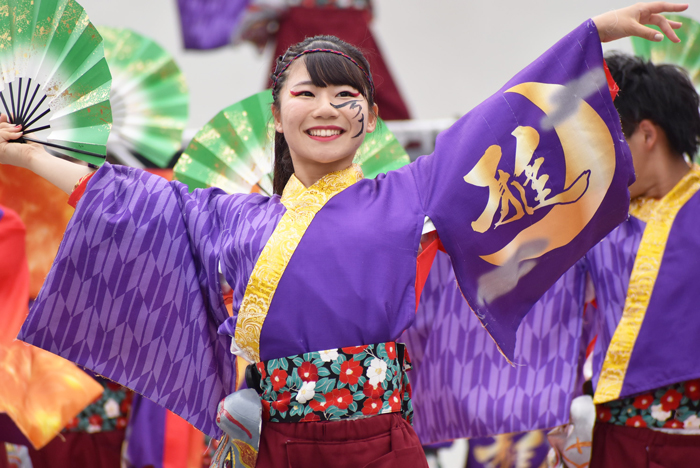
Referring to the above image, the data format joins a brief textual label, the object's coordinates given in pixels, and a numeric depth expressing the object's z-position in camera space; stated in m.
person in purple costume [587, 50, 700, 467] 5.92
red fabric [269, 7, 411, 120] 9.31
